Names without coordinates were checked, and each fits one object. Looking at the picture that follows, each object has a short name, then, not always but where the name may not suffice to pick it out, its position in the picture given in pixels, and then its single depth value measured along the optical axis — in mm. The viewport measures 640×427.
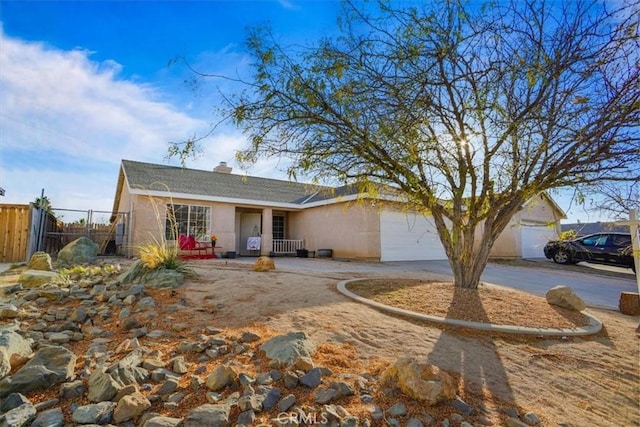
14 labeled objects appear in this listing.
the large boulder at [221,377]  2479
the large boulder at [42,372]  2453
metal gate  12770
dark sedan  13289
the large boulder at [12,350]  2727
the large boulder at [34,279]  5699
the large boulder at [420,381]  2402
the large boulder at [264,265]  7839
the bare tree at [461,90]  4629
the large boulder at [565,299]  5484
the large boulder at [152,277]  5508
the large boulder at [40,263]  7410
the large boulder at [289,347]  2859
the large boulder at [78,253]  9375
